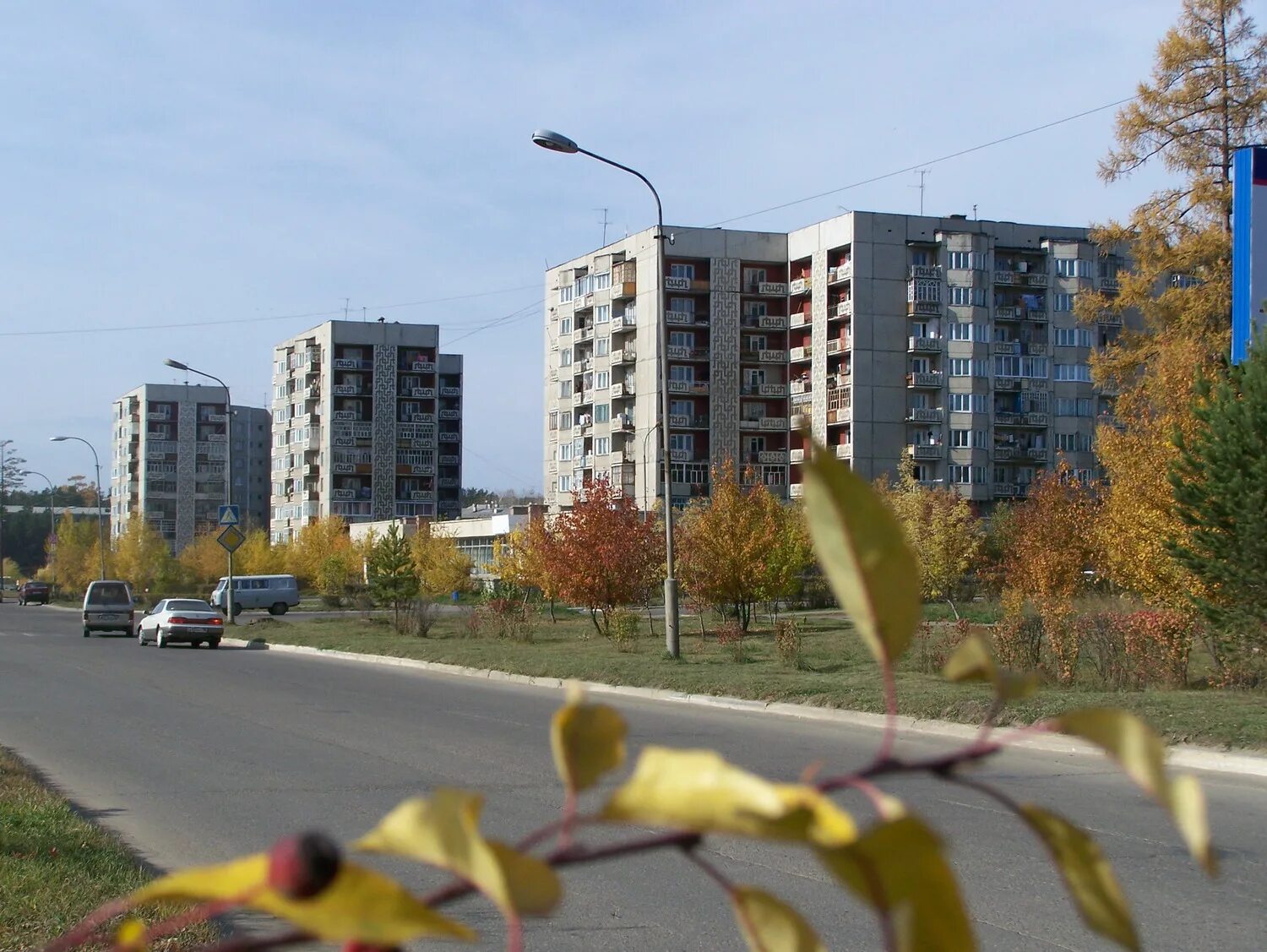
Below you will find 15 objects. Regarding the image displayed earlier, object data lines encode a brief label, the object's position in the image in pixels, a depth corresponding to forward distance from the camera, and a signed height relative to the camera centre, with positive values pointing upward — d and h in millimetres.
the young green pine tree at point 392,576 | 40500 -1857
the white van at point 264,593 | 59562 -3583
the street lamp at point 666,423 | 21969 +1826
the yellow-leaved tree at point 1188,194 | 33219 +9063
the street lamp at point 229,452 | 41219 +2258
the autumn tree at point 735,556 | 31859 -884
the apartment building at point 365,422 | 103750 +8248
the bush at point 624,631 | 27461 -2462
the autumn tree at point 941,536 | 45344 -521
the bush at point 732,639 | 23688 -2568
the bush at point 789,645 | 21609 -2139
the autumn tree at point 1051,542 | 30767 -539
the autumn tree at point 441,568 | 63781 -2467
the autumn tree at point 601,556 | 33188 -952
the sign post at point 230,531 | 35969 -376
